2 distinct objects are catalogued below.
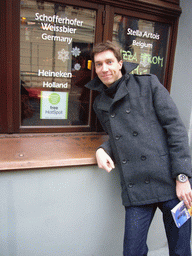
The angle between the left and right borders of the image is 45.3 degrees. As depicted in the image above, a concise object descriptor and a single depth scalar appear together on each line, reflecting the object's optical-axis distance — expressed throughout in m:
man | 1.67
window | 2.19
